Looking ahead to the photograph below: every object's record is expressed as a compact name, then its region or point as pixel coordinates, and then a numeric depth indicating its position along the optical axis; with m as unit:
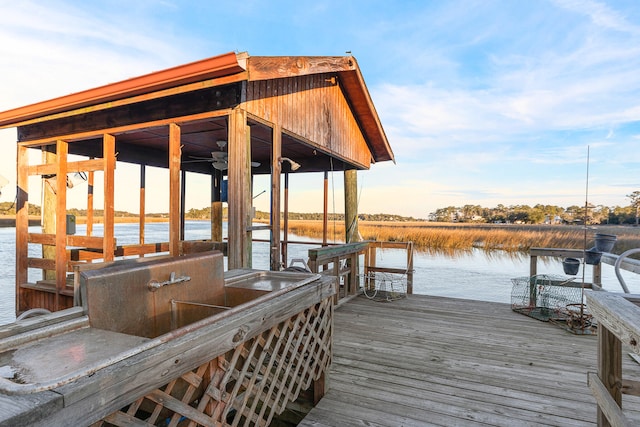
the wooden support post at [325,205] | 7.03
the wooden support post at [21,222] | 5.04
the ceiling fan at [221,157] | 5.62
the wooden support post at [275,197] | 4.11
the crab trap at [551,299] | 4.46
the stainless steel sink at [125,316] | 0.99
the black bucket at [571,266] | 4.61
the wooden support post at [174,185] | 3.83
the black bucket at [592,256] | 4.21
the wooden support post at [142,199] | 6.75
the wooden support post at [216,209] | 7.57
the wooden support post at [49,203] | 4.96
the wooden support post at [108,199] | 4.28
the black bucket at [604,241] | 3.98
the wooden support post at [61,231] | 4.62
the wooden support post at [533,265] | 5.25
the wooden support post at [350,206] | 6.92
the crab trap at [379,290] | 5.78
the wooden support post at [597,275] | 4.48
